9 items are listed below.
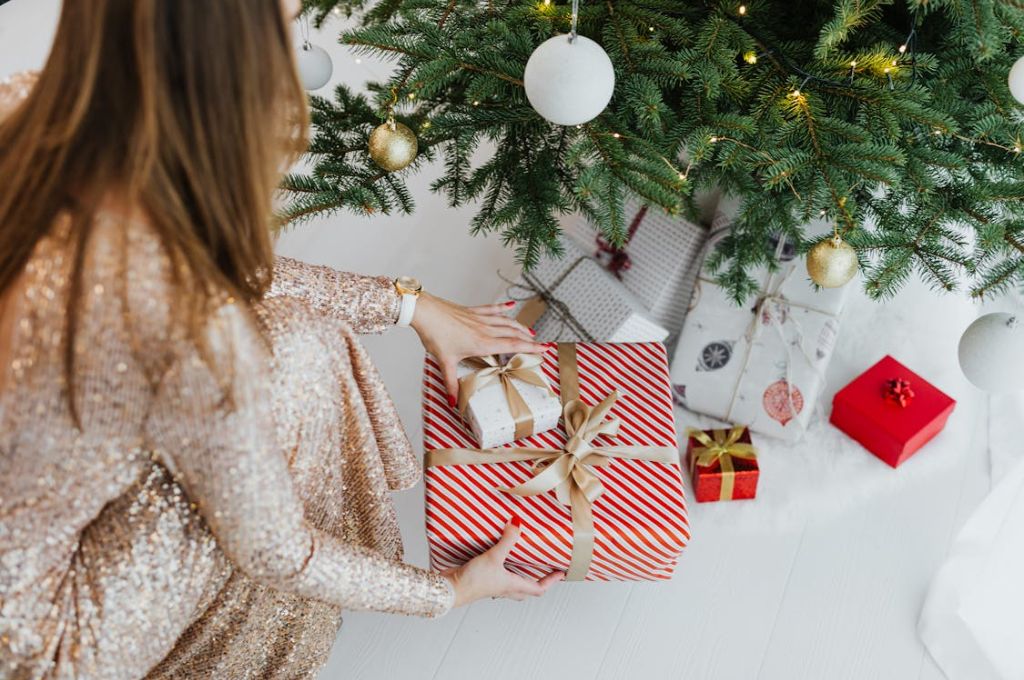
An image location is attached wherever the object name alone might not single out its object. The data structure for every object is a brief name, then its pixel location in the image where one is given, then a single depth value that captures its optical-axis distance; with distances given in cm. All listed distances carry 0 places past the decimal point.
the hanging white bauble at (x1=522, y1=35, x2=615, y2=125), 98
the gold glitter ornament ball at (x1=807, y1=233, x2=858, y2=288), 114
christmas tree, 113
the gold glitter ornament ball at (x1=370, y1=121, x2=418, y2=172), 125
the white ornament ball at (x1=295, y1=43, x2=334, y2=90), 141
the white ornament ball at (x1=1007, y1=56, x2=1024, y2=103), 101
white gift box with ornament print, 154
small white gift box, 120
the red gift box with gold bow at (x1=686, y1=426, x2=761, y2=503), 148
